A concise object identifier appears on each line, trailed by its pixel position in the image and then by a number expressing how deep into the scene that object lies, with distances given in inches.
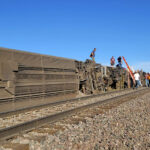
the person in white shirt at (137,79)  805.2
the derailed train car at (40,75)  305.1
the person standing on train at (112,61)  962.0
